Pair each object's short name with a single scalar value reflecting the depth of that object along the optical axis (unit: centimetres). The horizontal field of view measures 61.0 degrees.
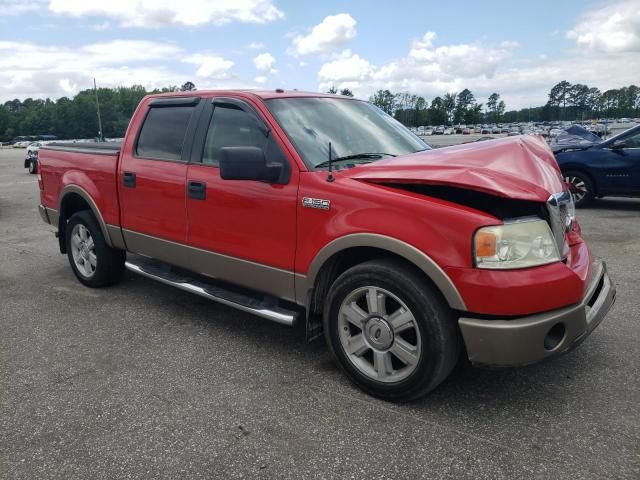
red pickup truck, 274
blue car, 934
